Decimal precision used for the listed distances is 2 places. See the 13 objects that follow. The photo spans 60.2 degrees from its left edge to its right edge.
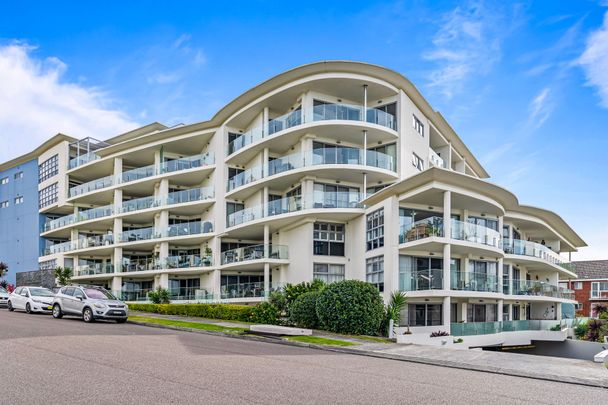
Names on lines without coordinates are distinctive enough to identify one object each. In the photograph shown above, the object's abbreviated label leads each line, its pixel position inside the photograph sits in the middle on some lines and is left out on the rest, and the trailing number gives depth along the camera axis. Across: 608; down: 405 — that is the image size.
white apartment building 27.69
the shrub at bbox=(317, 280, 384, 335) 21.69
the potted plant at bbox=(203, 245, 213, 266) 40.03
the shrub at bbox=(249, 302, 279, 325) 24.77
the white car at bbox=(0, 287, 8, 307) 34.00
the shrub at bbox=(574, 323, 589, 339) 39.61
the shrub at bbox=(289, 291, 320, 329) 23.16
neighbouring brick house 57.78
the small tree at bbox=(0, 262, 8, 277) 55.65
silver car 22.84
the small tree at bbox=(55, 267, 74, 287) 47.09
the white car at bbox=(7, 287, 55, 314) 27.38
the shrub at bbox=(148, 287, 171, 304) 38.81
